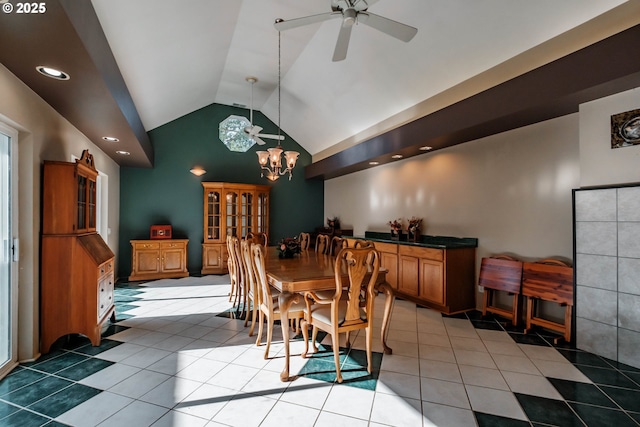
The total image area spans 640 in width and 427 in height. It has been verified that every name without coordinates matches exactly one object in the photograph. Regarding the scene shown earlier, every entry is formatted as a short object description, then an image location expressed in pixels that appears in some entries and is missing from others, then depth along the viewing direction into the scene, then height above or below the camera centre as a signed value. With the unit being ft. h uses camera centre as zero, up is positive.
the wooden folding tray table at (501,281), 11.71 -2.66
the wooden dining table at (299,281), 8.14 -1.86
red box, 21.17 -1.30
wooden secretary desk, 9.49 -1.72
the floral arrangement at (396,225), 17.63 -0.63
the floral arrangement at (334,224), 25.03 -0.83
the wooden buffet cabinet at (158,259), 20.10 -3.08
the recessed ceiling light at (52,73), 7.60 +3.62
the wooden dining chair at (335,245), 14.01 -1.50
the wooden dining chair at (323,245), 14.97 -1.56
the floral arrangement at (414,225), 16.62 -0.60
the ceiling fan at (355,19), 7.56 +4.96
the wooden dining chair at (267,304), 8.87 -2.71
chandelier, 13.20 +2.53
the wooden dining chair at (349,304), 7.88 -2.51
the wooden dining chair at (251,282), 10.43 -2.46
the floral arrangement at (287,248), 12.82 -1.45
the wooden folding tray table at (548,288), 10.14 -2.56
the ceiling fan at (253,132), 17.32 +4.68
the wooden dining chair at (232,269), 14.03 -2.67
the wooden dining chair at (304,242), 17.57 -1.63
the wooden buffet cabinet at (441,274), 13.48 -2.76
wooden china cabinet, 22.40 -0.18
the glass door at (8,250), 8.34 -1.02
